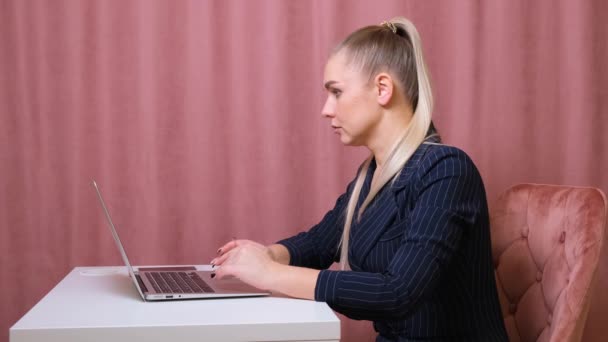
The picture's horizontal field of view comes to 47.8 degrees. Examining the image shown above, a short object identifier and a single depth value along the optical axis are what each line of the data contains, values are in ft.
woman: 3.86
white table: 3.18
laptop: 3.86
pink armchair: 4.13
